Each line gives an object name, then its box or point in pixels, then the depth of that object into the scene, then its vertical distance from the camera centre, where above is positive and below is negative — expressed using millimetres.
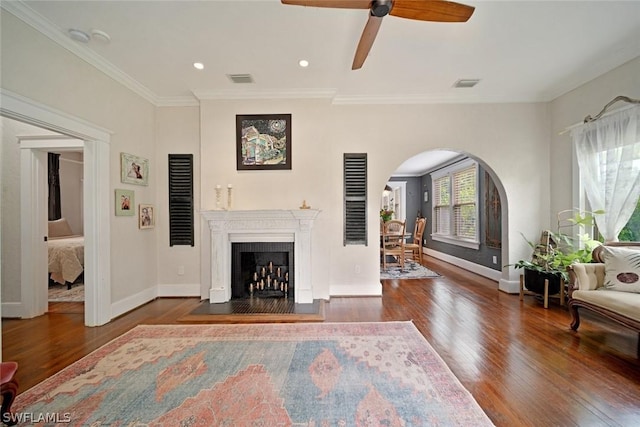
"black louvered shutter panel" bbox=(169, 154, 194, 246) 4031 +192
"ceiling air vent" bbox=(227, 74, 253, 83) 3367 +1660
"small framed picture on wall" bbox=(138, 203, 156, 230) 3691 -53
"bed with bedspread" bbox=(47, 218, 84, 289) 4371 -774
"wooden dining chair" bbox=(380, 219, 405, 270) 5789 -637
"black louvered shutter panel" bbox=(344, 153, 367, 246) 4039 +190
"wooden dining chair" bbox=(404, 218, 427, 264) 6308 -761
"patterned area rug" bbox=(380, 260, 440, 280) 5199 -1199
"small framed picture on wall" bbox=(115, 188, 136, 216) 3311 +122
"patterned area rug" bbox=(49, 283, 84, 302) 3947 -1230
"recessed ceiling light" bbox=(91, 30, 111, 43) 2541 +1645
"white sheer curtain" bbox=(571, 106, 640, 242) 2939 +515
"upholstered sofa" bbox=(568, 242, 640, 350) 2307 -705
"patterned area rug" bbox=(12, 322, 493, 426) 1638 -1194
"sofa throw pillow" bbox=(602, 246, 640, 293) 2525 -536
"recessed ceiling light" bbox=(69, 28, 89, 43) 2517 +1632
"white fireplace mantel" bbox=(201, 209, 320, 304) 3666 -307
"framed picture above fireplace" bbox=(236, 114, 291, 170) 3840 +970
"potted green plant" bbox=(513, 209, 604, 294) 3285 -519
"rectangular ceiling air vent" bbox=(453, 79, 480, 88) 3562 +1685
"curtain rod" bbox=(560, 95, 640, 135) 2902 +1149
